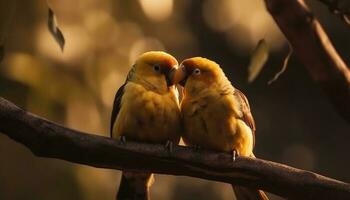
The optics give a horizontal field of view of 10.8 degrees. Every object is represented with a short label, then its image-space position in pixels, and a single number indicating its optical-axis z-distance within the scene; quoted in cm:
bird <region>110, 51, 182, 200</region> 842
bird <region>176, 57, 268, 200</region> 830
